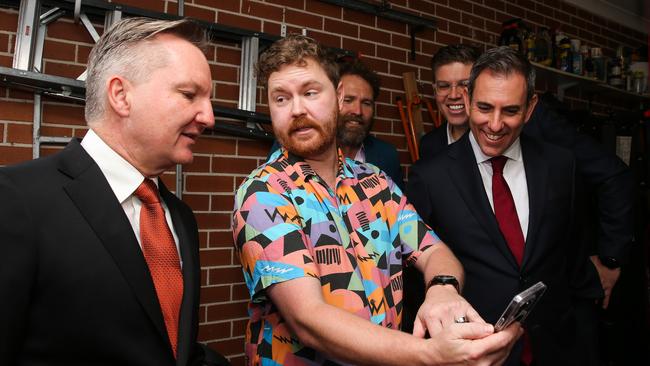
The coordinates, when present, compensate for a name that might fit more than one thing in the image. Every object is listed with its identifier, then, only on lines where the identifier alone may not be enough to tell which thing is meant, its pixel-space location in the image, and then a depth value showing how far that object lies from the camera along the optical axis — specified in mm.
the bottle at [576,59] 4020
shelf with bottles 3740
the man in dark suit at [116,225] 854
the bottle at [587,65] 4195
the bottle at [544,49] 3775
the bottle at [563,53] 3945
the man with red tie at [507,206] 1750
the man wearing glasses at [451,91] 2600
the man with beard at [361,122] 2498
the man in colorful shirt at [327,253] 1038
